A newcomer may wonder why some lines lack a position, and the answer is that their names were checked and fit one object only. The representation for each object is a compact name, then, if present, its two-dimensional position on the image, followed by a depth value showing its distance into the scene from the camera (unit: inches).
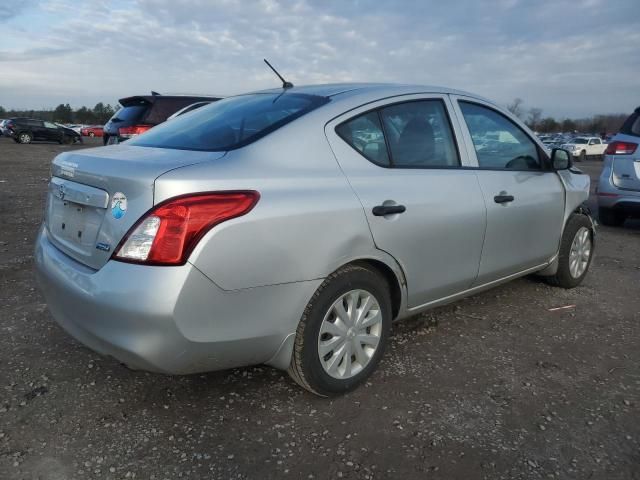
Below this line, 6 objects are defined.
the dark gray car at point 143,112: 366.6
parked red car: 1974.7
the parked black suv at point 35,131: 1175.6
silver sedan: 83.2
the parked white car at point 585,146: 1493.7
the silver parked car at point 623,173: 265.9
